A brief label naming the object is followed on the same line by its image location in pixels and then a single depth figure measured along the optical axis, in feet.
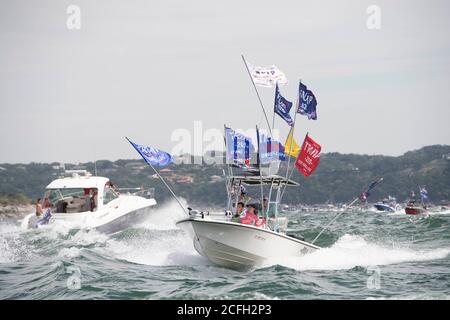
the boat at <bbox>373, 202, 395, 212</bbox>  297.16
